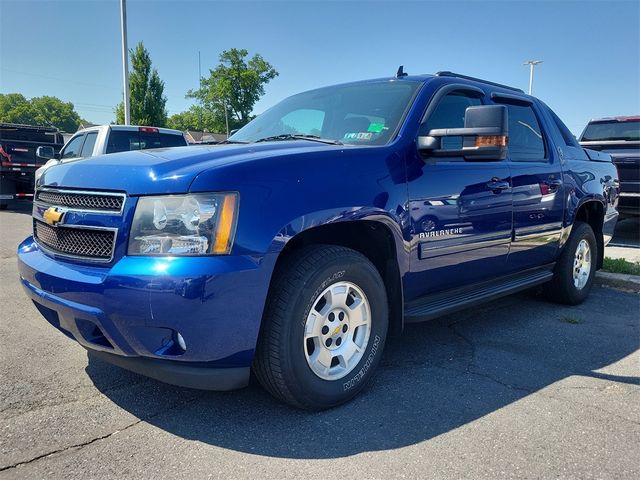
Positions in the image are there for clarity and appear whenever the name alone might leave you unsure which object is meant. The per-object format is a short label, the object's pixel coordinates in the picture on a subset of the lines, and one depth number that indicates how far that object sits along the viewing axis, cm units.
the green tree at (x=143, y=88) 3447
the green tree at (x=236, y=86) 5816
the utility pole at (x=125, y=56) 1596
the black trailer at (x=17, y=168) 1178
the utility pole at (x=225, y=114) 5734
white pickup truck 862
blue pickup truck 226
